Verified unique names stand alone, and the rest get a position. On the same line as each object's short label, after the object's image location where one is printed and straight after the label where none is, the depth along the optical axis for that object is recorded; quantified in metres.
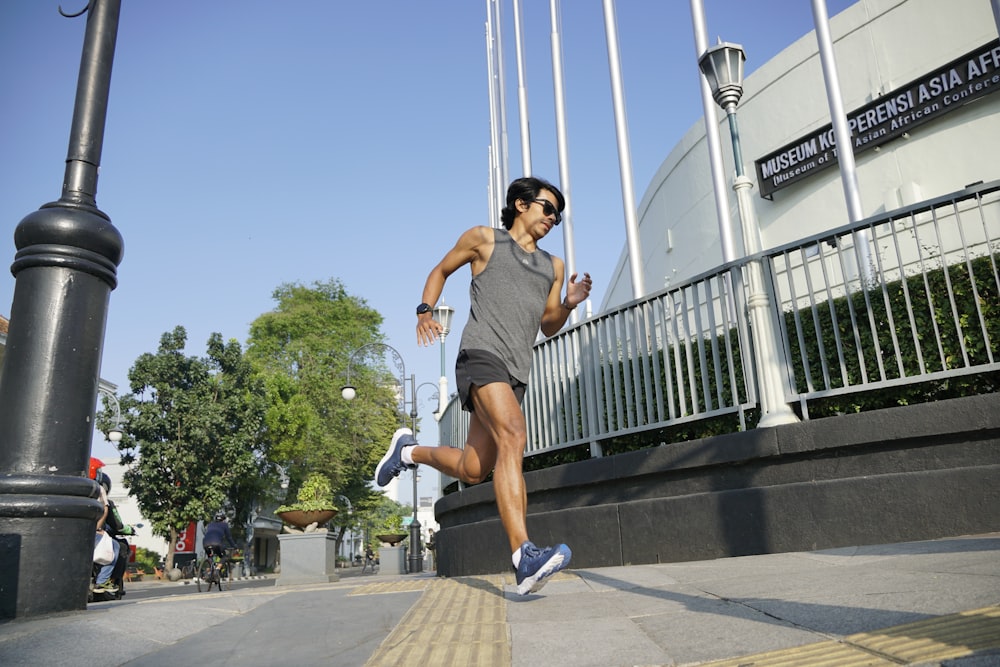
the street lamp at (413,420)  18.51
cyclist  15.73
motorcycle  7.80
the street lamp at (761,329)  4.70
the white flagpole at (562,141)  12.96
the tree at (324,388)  33.19
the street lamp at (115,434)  23.91
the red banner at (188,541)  40.00
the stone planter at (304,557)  12.20
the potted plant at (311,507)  12.65
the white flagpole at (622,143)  10.94
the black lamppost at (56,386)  3.26
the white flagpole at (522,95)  14.83
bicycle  15.73
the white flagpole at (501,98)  17.47
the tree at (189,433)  29.34
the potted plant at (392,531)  22.05
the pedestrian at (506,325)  3.29
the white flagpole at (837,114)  9.29
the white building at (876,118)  12.43
